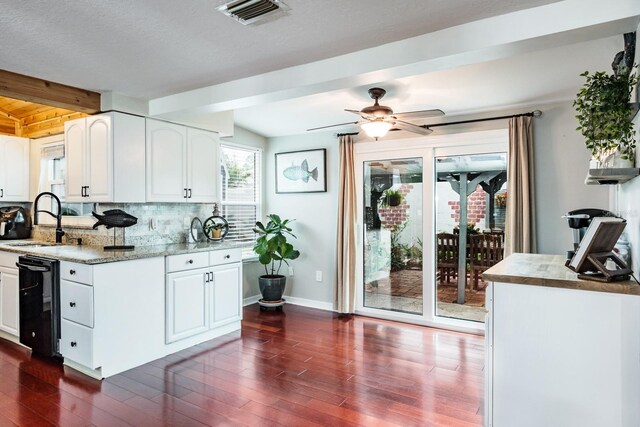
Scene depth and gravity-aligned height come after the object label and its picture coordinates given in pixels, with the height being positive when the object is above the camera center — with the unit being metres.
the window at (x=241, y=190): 5.03 +0.30
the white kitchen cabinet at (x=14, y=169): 4.37 +0.51
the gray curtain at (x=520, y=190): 3.70 +0.20
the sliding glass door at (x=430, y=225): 4.12 -0.14
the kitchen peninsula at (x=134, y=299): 3.01 -0.74
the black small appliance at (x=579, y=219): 2.47 -0.05
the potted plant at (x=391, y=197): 4.63 +0.18
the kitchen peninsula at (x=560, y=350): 1.81 -0.68
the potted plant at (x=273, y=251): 4.82 -0.48
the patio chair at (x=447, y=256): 4.30 -0.48
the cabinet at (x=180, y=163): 3.81 +0.51
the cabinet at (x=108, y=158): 3.53 +0.51
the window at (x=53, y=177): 4.24 +0.41
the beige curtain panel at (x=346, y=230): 4.72 -0.22
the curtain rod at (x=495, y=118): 3.74 +0.93
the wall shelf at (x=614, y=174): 1.89 +0.18
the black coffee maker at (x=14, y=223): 4.37 -0.10
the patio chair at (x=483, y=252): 4.06 -0.42
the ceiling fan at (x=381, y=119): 3.15 +0.75
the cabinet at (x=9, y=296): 3.58 -0.76
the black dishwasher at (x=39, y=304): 3.23 -0.75
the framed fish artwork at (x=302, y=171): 5.05 +0.54
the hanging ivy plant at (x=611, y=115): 1.96 +0.49
